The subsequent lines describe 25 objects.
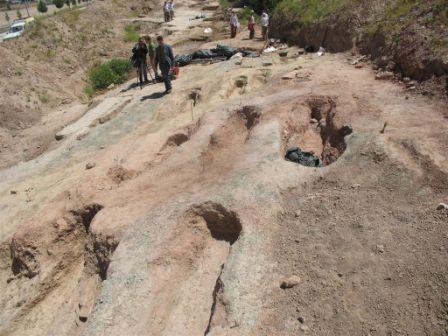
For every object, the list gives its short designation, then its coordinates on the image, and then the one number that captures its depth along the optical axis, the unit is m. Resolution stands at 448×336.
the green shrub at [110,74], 21.83
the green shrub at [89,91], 21.93
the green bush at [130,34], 27.86
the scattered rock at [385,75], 11.12
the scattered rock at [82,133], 13.75
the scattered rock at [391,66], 11.32
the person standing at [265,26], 20.05
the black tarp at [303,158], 8.52
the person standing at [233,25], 22.59
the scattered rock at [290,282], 5.49
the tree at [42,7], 58.66
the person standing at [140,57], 15.98
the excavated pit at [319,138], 8.70
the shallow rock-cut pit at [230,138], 9.04
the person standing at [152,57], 16.90
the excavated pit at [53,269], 7.84
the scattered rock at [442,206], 6.04
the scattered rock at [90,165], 10.73
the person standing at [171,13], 31.31
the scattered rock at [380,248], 5.72
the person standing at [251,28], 21.12
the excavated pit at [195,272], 5.84
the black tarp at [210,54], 18.99
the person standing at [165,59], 13.91
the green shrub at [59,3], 61.72
